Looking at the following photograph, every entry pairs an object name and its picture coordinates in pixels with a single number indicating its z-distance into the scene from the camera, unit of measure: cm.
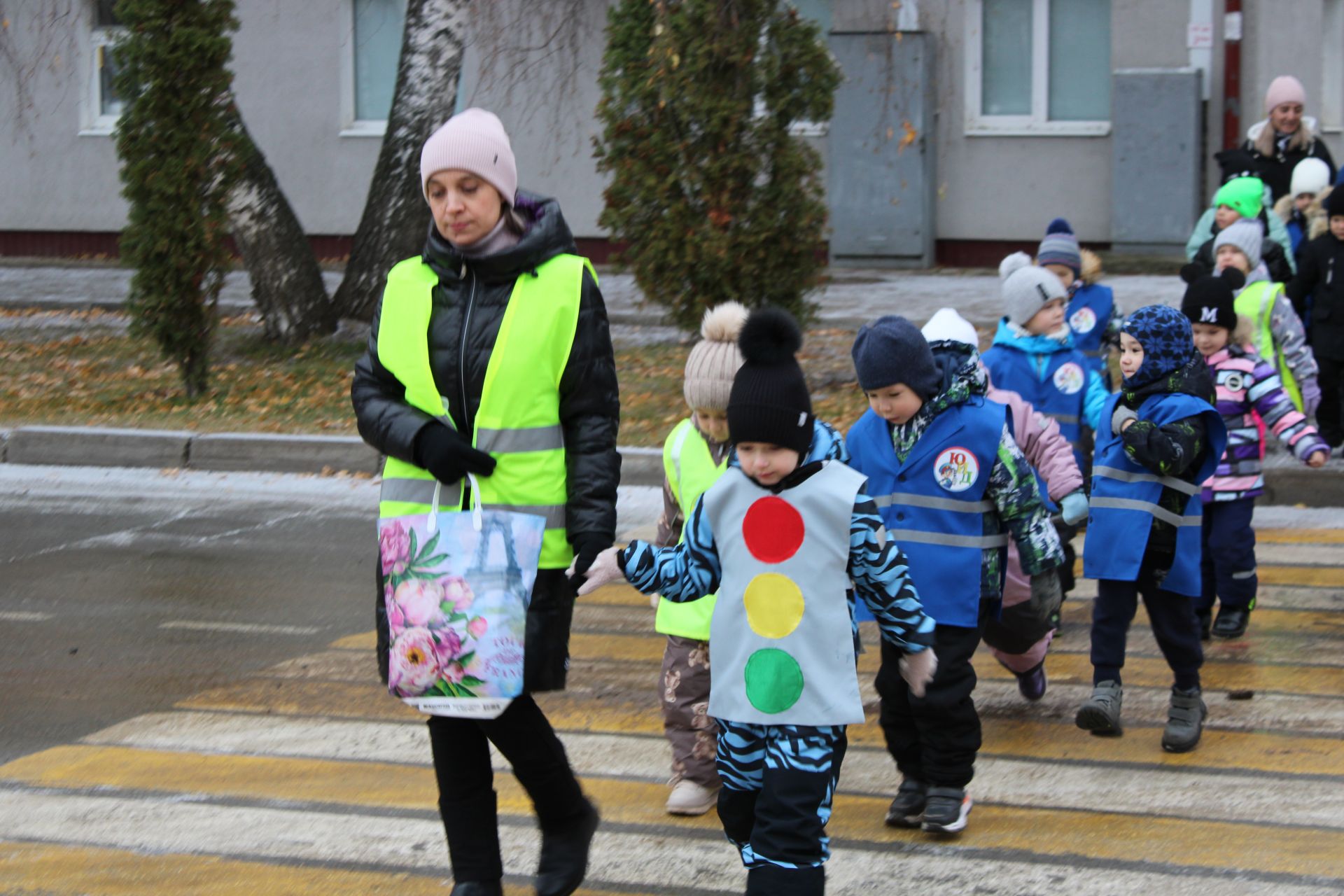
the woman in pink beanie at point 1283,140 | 1162
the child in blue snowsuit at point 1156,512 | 565
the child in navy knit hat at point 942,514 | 486
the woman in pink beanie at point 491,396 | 402
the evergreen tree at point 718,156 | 1203
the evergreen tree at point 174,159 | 1305
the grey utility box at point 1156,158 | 1814
